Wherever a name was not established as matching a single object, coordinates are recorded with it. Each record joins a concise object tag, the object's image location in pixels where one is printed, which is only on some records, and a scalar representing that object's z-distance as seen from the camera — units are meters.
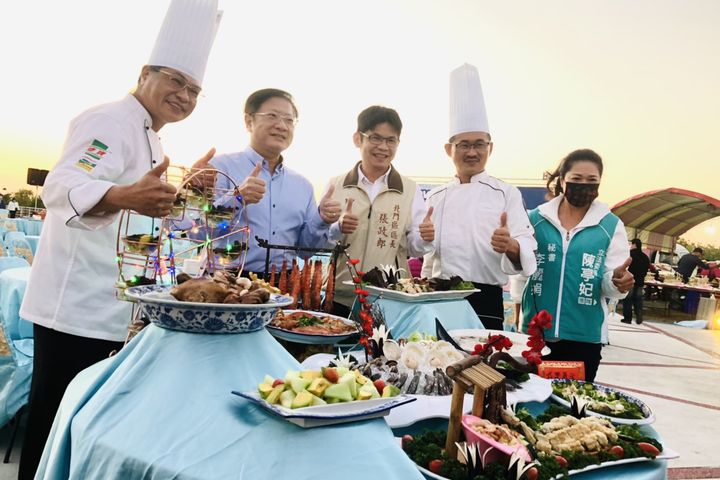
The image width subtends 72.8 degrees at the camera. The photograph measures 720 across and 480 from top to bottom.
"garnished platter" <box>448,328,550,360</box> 2.23
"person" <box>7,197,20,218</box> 16.94
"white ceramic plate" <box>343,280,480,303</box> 2.56
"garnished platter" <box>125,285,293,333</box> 1.10
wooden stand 1.33
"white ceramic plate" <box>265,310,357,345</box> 1.96
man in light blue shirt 2.72
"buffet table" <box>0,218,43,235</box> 11.42
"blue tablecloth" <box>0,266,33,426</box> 3.01
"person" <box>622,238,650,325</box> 10.86
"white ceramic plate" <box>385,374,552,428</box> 1.46
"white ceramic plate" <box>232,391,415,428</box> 0.97
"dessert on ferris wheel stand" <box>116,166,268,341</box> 1.16
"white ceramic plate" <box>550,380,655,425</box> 1.81
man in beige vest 3.17
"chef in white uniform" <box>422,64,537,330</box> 3.38
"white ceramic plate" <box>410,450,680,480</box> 1.22
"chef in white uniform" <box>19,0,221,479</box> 1.79
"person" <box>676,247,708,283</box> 14.94
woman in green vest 2.87
